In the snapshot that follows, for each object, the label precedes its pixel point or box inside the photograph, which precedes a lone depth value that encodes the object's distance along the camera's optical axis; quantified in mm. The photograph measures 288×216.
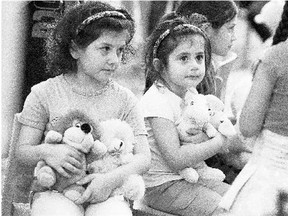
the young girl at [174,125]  2926
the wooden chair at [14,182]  2794
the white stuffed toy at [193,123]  2932
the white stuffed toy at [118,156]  2720
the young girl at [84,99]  2680
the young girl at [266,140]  2709
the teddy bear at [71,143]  2655
